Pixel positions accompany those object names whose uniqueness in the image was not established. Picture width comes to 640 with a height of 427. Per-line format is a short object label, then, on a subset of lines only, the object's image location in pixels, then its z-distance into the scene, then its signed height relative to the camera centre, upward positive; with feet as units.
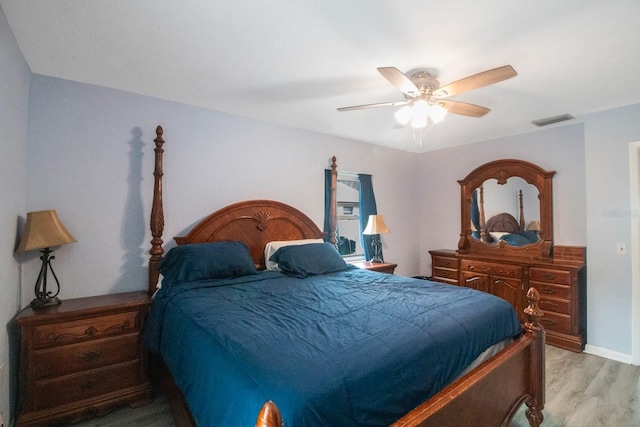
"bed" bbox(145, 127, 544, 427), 3.44 -1.77
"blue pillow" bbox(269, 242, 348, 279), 9.11 -1.25
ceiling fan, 6.05 +2.97
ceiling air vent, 10.49 +3.72
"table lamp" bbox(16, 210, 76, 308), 6.45 -0.44
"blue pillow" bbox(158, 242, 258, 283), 7.73 -1.16
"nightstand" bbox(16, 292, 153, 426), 6.06 -3.07
